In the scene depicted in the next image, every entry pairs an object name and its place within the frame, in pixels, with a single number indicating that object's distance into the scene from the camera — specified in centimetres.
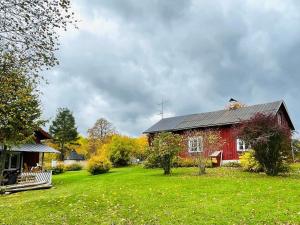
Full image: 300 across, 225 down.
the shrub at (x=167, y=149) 1571
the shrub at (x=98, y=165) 1986
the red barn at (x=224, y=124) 2032
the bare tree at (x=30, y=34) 570
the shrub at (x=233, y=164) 1857
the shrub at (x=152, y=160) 1663
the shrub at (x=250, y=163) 1464
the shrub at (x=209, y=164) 1896
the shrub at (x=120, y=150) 2475
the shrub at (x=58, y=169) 2592
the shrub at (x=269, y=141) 1298
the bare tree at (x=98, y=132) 4618
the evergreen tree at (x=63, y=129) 4462
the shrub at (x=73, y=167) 2933
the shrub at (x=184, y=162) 1969
